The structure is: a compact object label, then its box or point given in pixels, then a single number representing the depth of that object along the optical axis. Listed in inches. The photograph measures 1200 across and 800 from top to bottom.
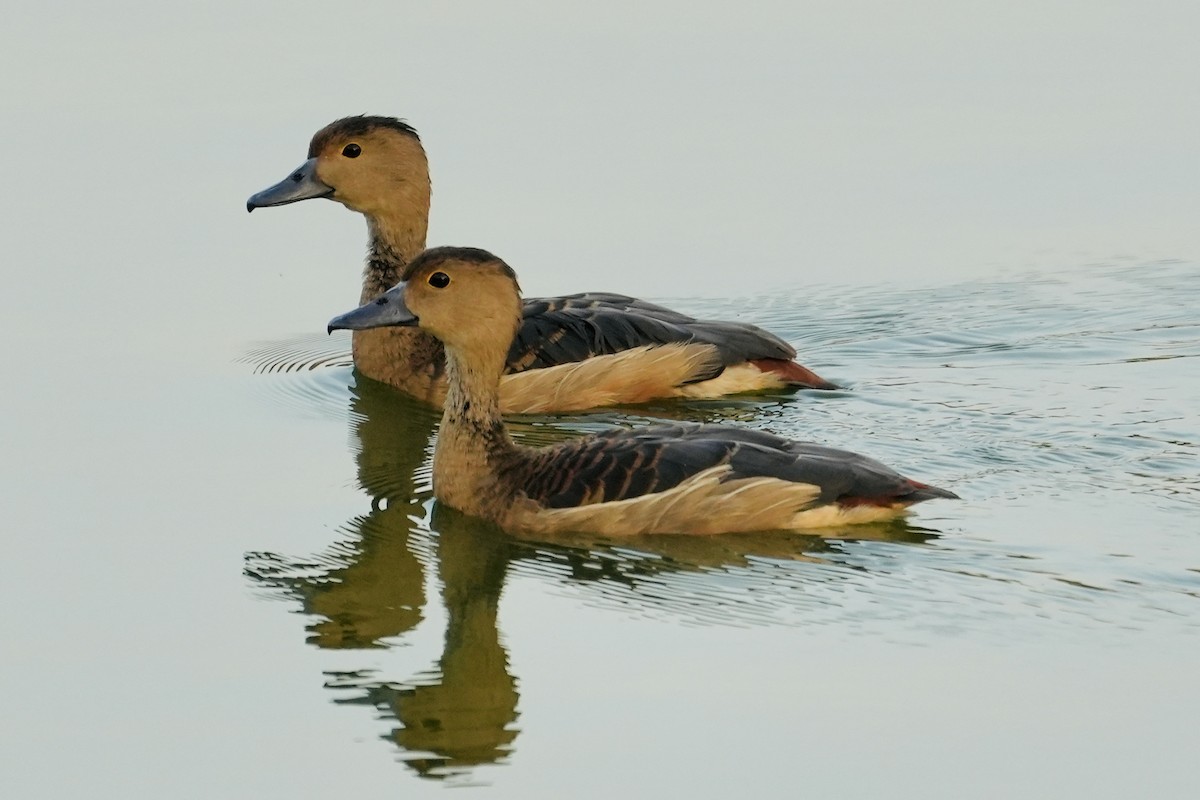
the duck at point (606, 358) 542.0
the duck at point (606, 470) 420.8
